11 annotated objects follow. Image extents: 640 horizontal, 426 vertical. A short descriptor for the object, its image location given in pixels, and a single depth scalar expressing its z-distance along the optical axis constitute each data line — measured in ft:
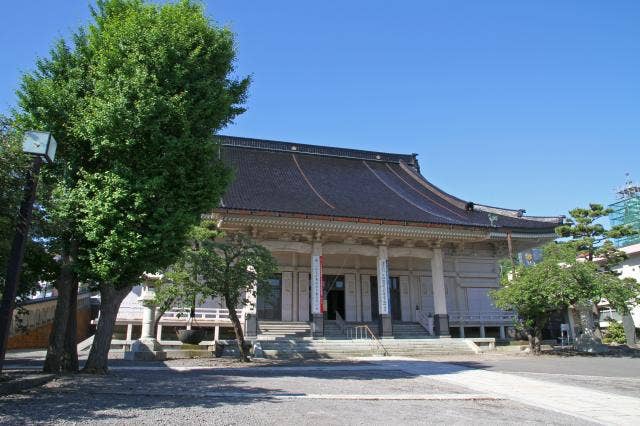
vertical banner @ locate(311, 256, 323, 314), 66.64
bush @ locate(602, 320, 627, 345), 83.20
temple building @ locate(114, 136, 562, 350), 68.33
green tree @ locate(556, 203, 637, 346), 77.71
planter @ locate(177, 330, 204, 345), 58.23
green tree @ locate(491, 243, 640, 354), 56.49
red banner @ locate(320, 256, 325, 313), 66.85
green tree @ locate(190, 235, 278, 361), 49.83
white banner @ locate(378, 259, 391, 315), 69.41
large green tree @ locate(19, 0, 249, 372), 30.60
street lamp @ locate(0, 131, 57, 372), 21.44
